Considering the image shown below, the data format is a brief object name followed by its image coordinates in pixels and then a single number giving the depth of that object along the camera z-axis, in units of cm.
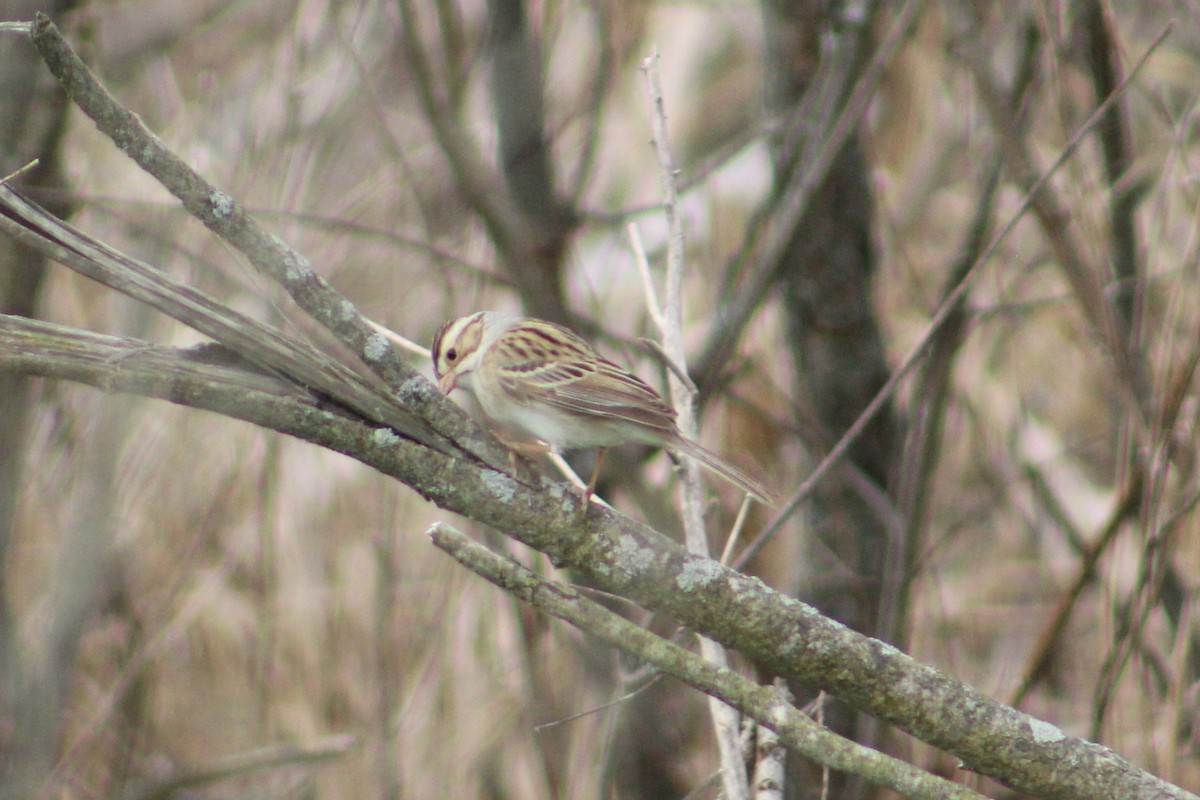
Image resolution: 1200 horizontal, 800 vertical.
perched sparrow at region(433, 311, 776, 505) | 537
